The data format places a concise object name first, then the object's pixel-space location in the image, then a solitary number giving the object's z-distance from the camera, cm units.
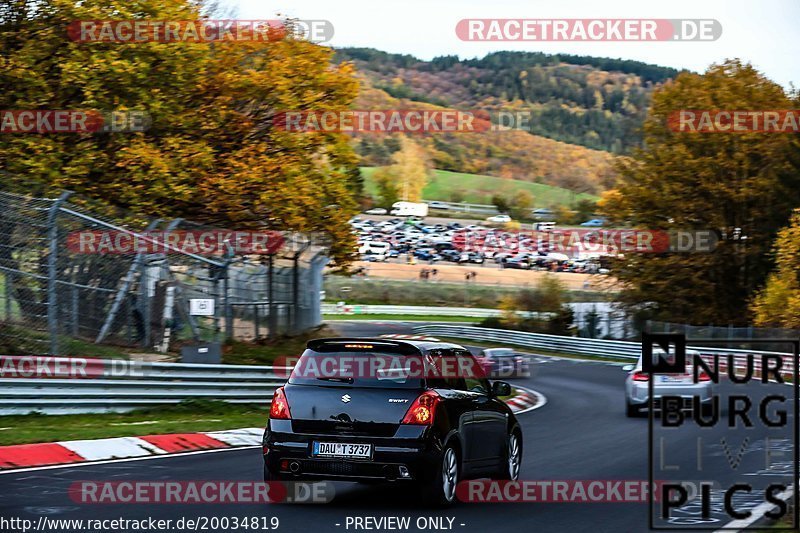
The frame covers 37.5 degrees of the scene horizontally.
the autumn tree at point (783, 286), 5003
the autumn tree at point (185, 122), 2475
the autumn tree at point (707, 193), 5569
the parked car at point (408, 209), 13762
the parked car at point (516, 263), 10931
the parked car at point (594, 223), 12690
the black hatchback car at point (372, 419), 988
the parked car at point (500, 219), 12975
